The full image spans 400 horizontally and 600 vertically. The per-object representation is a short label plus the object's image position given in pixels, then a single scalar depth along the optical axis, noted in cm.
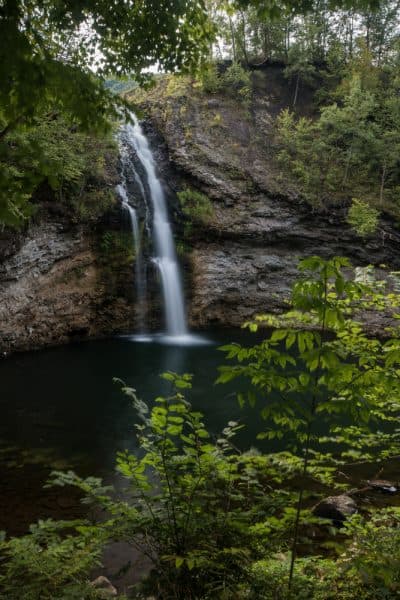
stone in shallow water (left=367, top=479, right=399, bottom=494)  604
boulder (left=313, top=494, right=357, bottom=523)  516
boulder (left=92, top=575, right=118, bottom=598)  379
